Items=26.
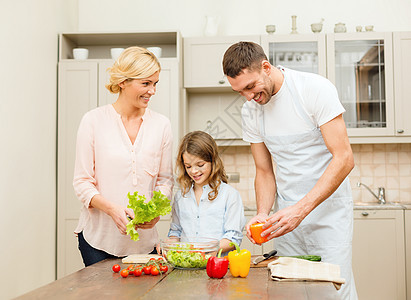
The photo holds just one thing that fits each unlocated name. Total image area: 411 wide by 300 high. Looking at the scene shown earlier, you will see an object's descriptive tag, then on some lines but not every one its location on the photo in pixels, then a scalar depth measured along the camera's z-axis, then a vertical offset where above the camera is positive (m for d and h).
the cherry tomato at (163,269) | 1.70 -0.38
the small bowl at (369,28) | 3.95 +1.14
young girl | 2.31 -0.17
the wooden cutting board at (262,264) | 1.81 -0.39
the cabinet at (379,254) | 3.68 -0.72
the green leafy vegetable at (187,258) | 1.73 -0.35
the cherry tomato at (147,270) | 1.67 -0.38
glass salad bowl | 1.74 -0.33
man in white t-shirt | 1.88 +0.05
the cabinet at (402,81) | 3.85 +0.67
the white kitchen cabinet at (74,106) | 3.73 +0.47
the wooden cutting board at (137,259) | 1.85 -0.38
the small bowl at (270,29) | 3.97 +1.14
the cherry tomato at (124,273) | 1.64 -0.38
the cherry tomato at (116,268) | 1.72 -0.38
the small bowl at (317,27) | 3.92 +1.14
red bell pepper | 1.59 -0.35
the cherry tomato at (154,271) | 1.66 -0.38
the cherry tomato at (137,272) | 1.65 -0.38
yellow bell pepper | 1.62 -0.34
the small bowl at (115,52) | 3.83 +0.92
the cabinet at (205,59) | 3.94 +0.88
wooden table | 1.40 -0.40
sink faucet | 4.06 -0.27
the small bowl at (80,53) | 3.87 +0.92
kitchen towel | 1.58 -0.37
